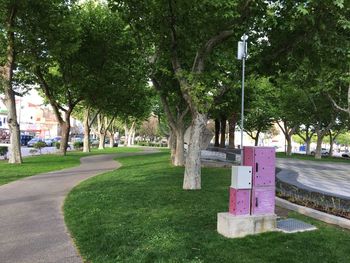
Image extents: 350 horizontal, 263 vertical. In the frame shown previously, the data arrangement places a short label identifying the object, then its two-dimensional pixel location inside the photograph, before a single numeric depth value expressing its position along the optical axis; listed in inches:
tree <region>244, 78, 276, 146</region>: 1212.5
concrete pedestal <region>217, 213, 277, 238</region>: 261.6
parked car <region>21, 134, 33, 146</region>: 2861.7
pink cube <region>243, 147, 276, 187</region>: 273.3
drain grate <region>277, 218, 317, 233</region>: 275.4
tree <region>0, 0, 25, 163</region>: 846.0
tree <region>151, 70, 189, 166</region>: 762.1
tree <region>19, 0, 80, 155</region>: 847.7
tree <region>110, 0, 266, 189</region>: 446.8
